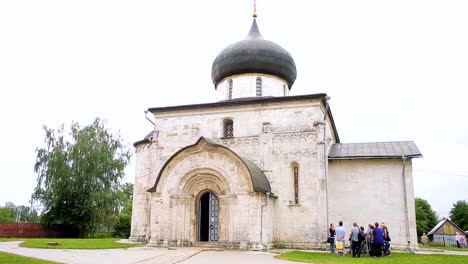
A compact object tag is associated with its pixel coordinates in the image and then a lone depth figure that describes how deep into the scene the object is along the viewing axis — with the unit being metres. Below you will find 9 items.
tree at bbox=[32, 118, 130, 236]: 27.53
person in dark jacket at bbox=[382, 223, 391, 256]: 15.33
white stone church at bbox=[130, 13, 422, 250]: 16.86
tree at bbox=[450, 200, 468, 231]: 44.79
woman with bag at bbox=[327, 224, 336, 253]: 15.88
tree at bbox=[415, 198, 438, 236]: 46.19
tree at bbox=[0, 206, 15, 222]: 60.47
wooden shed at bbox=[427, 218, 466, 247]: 29.12
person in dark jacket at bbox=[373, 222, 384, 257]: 14.70
